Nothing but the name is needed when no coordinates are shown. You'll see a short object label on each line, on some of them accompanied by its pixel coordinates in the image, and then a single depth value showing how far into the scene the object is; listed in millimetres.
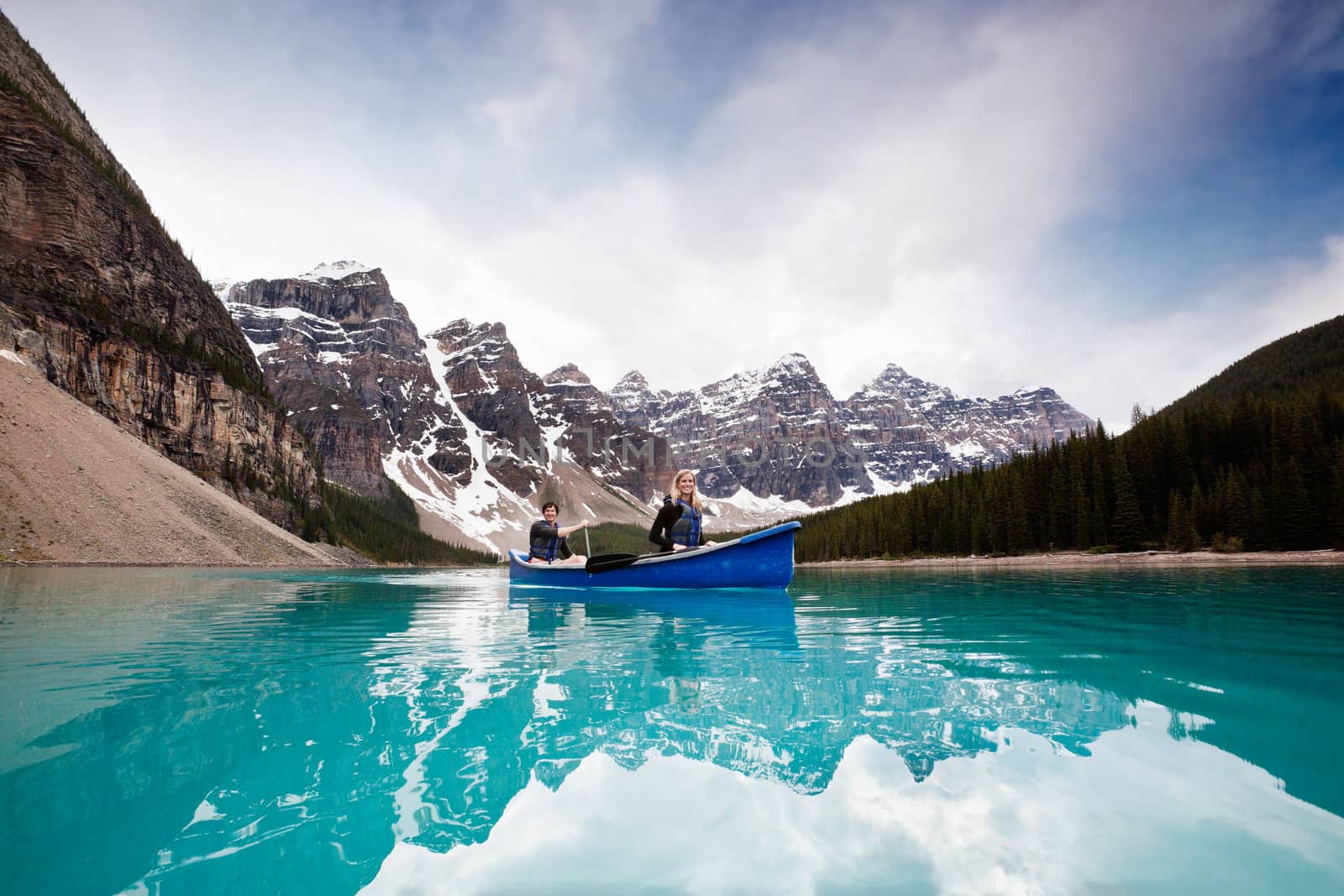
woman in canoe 17286
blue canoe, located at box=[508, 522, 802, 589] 17062
